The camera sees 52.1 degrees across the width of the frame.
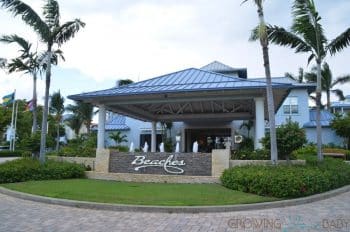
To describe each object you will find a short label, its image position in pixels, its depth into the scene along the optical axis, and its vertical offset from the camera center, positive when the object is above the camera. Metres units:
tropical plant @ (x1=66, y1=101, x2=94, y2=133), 47.26 +5.36
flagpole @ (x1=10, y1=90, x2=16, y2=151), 42.85 +3.27
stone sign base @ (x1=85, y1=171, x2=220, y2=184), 15.04 -1.15
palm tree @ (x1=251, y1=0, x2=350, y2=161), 16.09 +5.24
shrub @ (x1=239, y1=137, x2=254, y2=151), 27.16 +0.70
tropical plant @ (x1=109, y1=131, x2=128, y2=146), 35.44 +1.43
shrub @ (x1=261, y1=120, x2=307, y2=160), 14.25 +0.55
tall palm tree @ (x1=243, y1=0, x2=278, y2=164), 13.46 +3.38
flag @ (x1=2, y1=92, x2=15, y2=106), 39.94 +5.98
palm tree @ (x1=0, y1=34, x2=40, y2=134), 20.45 +5.24
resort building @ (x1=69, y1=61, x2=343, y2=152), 17.84 +2.93
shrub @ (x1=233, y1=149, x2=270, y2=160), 15.45 -0.14
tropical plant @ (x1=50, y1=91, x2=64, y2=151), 32.56 +4.59
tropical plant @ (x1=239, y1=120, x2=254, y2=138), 32.47 +2.45
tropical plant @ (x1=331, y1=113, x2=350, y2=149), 32.72 +2.40
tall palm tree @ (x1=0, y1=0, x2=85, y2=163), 17.19 +6.11
